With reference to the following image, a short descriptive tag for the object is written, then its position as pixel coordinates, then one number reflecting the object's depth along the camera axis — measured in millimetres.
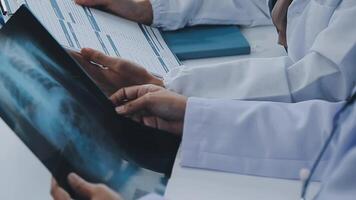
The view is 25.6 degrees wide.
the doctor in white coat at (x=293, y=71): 1302
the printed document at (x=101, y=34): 1410
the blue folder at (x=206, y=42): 1485
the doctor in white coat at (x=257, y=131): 1142
